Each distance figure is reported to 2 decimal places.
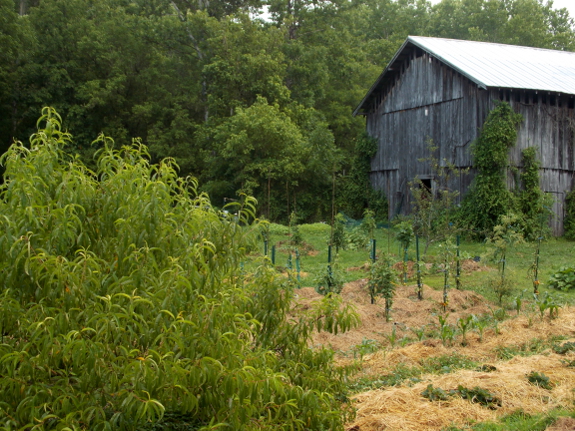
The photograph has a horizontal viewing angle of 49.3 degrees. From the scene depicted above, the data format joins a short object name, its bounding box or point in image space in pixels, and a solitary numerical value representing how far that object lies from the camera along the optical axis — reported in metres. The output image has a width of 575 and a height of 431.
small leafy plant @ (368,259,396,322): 10.02
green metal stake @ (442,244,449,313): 10.25
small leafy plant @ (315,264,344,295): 11.09
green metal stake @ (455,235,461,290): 11.78
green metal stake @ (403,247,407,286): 12.86
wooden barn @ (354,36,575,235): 20.48
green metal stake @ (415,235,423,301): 11.27
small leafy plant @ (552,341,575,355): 7.73
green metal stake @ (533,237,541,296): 11.02
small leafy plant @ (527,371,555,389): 6.41
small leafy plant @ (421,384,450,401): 6.08
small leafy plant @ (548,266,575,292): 12.47
